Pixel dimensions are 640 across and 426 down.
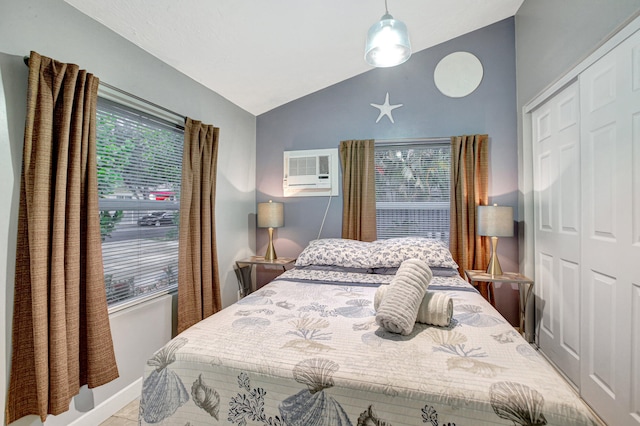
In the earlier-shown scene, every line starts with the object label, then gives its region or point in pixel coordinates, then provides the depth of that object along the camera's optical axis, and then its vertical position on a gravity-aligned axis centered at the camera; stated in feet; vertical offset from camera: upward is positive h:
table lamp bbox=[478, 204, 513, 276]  8.11 -0.46
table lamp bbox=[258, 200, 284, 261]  9.89 -0.29
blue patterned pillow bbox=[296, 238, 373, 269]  8.39 -1.32
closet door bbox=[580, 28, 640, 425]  4.85 -0.55
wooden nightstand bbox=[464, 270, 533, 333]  7.91 -2.25
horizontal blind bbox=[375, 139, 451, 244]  9.87 +0.62
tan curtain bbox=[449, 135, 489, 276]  9.18 +0.27
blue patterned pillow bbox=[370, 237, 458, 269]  7.98 -1.27
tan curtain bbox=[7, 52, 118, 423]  4.36 -0.59
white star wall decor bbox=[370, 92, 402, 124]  10.06 +3.31
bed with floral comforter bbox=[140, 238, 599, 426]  2.97 -1.86
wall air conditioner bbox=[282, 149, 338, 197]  10.49 +1.26
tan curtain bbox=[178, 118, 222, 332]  7.41 -0.51
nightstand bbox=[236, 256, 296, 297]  9.77 -1.96
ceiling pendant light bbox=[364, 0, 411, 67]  5.37 +3.08
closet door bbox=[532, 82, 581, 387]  6.49 -0.55
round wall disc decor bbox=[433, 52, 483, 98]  9.53 +4.23
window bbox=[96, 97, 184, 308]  5.89 +0.27
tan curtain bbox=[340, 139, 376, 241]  9.99 +0.55
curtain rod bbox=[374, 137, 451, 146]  9.71 +2.17
